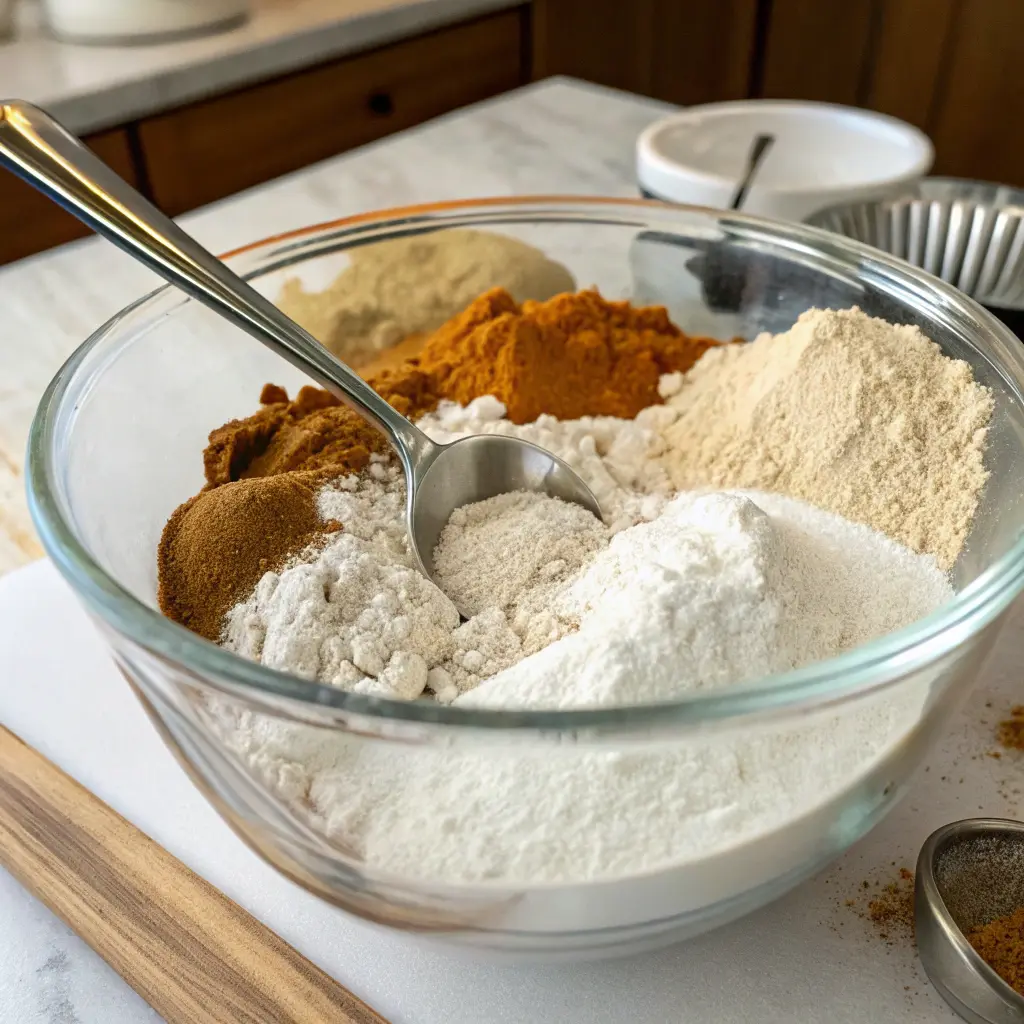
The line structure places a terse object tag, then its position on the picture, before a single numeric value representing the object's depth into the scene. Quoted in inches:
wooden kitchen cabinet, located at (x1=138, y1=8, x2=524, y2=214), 67.6
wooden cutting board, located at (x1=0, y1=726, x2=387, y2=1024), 20.1
